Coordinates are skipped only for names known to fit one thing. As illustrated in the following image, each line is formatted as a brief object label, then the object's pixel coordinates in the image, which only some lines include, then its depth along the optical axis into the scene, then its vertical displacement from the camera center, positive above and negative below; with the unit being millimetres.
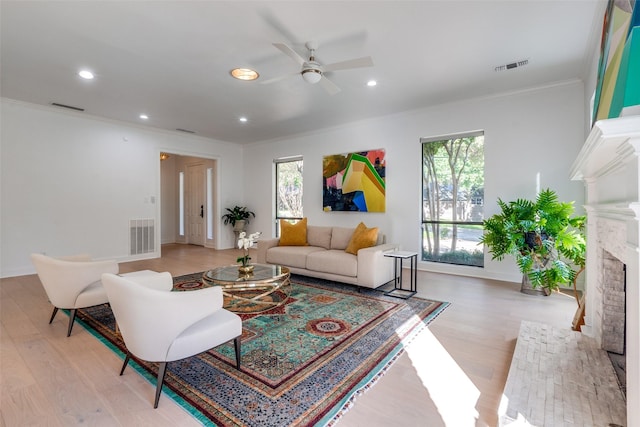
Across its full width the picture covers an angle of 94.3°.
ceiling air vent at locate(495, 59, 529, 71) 3502 +1743
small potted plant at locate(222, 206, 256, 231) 7812 -181
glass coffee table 3064 -768
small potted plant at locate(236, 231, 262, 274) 3431 -560
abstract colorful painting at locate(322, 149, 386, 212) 5703 +581
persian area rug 1725 -1139
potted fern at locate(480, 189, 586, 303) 3455 -366
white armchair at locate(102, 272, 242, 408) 1693 -663
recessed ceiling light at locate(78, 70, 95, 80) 3742 +1748
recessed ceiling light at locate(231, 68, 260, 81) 3680 +1735
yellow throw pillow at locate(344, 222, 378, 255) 4156 -422
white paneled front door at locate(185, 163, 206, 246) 8609 +210
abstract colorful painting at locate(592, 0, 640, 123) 1309 +772
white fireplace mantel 1156 +21
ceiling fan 2829 +1435
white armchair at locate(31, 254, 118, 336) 2639 -648
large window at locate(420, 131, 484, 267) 4824 +194
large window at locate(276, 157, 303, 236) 7211 +528
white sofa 3854 -692
